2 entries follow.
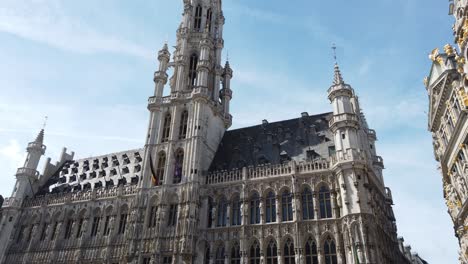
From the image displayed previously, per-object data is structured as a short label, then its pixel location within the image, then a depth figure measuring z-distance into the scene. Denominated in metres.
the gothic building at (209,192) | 38.06
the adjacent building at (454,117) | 29.59
